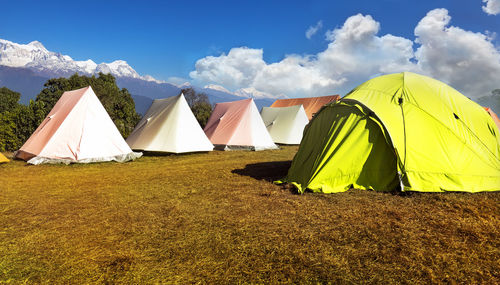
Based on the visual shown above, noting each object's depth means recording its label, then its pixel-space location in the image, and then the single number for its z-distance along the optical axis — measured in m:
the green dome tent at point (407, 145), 5.27
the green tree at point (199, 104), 37.03
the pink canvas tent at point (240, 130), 15.79
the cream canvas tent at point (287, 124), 20.59
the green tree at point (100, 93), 32.22
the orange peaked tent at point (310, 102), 38.88
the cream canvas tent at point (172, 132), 12.54
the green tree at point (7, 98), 42.28
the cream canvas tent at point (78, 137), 9.43
